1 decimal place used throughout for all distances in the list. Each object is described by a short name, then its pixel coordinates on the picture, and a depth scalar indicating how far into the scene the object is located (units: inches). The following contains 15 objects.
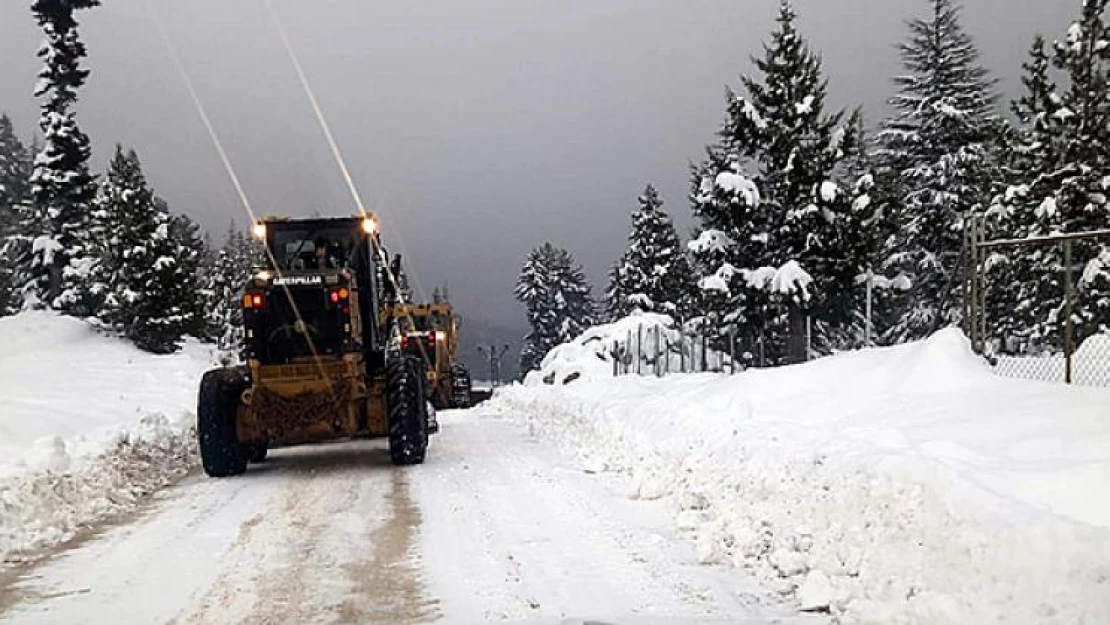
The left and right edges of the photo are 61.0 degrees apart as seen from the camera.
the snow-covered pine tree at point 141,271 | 1389.0
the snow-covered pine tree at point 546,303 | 3152.1
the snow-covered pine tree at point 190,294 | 1435.8
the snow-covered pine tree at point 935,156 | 1342.3
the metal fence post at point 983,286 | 436.5
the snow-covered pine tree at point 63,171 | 1510.8
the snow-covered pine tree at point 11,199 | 2283.5
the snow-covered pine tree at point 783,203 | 1104.8
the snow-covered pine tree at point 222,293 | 2420.0
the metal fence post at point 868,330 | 753.7
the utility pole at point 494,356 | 3198.8
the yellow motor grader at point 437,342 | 1222.3
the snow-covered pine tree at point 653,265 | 2126.0
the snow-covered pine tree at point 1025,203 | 775.7
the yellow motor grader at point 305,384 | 502.0
